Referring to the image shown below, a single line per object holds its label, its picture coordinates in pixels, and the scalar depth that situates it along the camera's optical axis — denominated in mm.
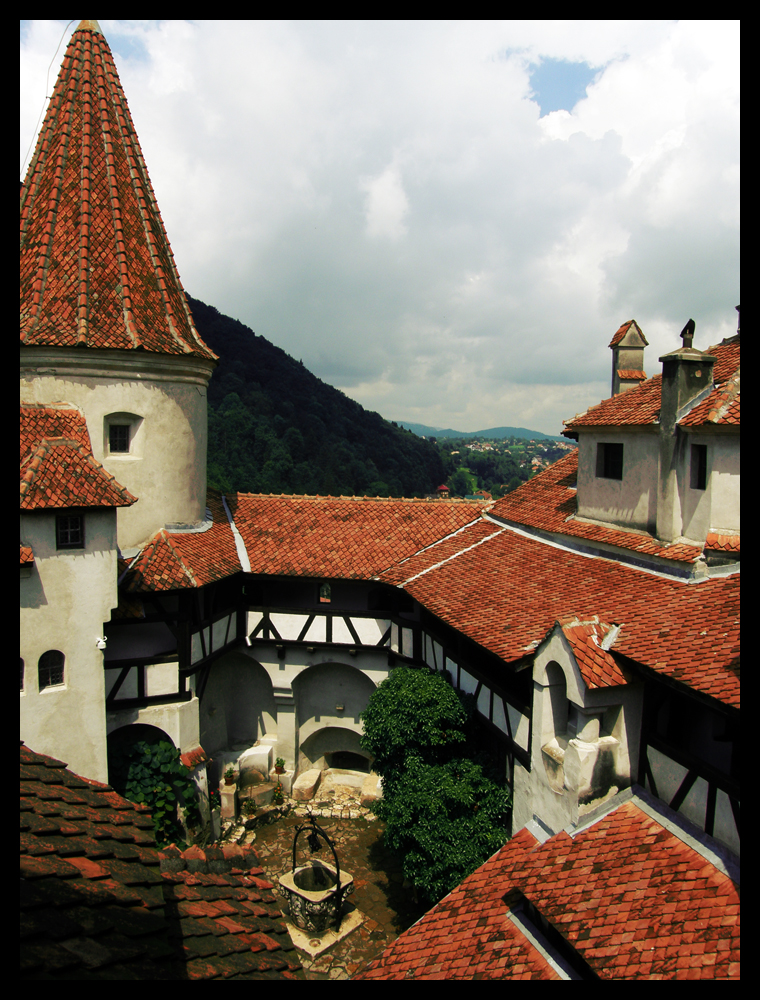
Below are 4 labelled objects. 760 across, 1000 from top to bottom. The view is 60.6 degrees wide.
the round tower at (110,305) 16250
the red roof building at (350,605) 8758
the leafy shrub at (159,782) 15453
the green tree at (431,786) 12594
